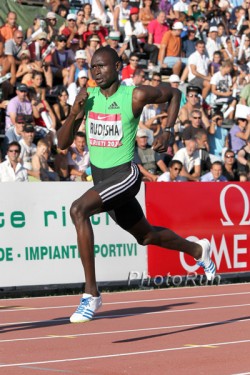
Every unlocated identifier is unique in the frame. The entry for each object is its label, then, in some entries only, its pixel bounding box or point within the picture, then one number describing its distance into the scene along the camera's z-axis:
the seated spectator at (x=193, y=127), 18.62
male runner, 8.31
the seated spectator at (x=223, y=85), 21.95
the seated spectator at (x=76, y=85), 18.73
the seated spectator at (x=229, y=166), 18.50
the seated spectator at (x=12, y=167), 15.00
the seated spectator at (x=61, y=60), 19.34
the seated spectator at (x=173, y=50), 21.89
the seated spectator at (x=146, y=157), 17.38
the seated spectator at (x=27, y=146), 16.02
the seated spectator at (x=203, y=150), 18.44
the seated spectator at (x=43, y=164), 15.94
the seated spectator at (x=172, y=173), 16.62
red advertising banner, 14.79
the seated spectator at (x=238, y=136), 19.95
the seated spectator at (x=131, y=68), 19.81
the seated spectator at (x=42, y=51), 18.86
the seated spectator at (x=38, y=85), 18.00
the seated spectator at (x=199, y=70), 21.73
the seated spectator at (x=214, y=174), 17.36
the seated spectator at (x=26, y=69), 18.17
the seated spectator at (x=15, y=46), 18.39
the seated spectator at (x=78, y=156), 16.83
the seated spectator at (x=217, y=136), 20.20
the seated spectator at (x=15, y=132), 16.44
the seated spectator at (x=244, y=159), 18.92
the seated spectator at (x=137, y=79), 19.06
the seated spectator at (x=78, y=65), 19.27
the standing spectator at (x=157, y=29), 22.38
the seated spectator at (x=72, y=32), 20.52
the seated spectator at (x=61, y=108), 17.95
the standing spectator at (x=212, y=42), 23.54
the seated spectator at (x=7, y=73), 18.00
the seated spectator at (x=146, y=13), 22.72
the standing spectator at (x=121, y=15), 22.22
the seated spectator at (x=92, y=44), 20.31
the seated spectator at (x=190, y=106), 19.58
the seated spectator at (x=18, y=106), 16.94
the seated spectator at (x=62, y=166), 16.64
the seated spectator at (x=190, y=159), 17.77
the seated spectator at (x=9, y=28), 19.08
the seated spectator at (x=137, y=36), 21.59
